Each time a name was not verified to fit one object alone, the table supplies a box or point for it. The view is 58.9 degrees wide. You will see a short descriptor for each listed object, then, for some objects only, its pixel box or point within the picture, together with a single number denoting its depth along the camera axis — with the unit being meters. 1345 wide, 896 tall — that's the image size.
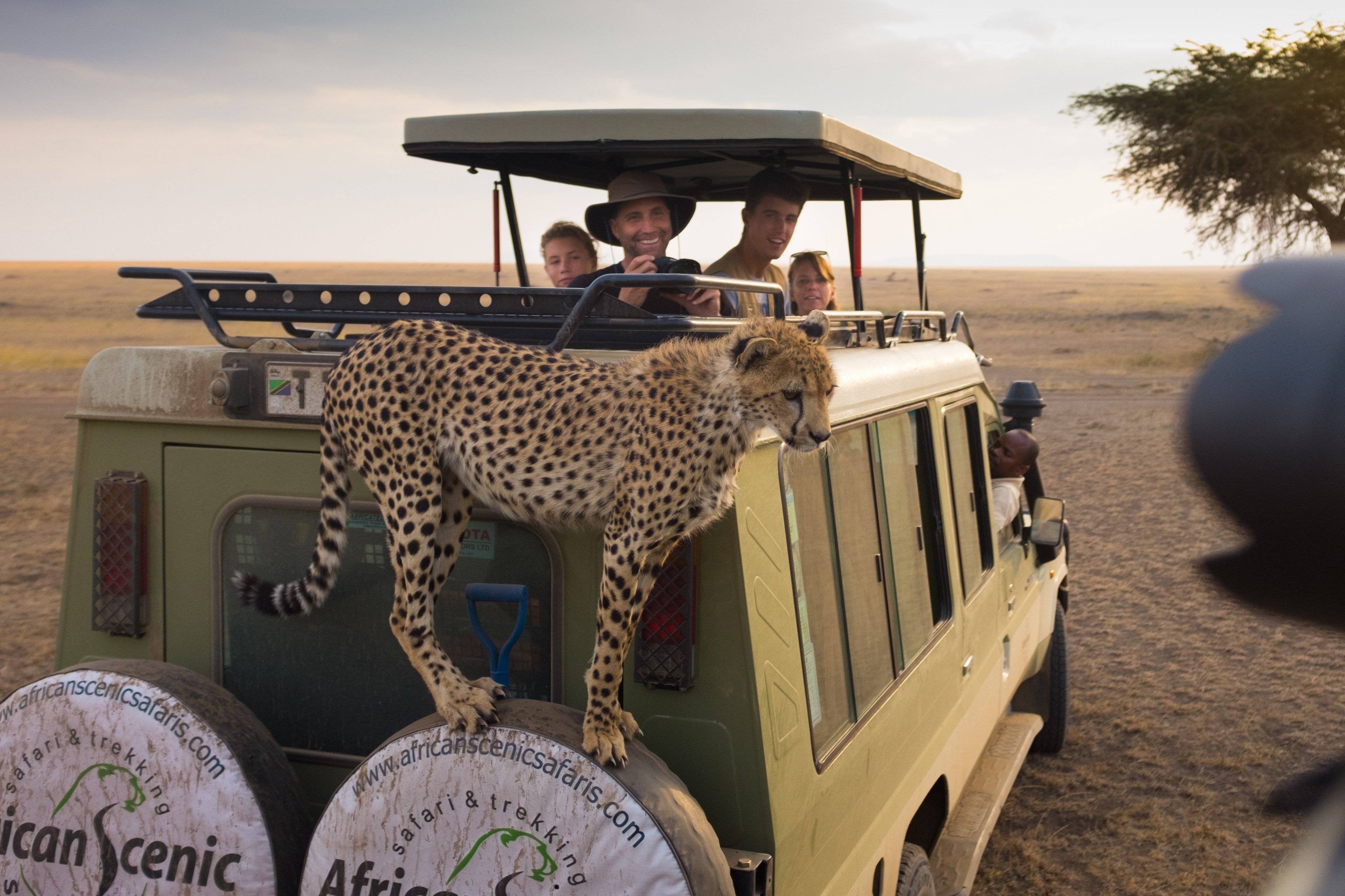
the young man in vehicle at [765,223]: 4.97
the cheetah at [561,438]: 2.13
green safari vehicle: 2.21
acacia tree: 24.28
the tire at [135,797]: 2.19
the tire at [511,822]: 1.92
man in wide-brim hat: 4.59
